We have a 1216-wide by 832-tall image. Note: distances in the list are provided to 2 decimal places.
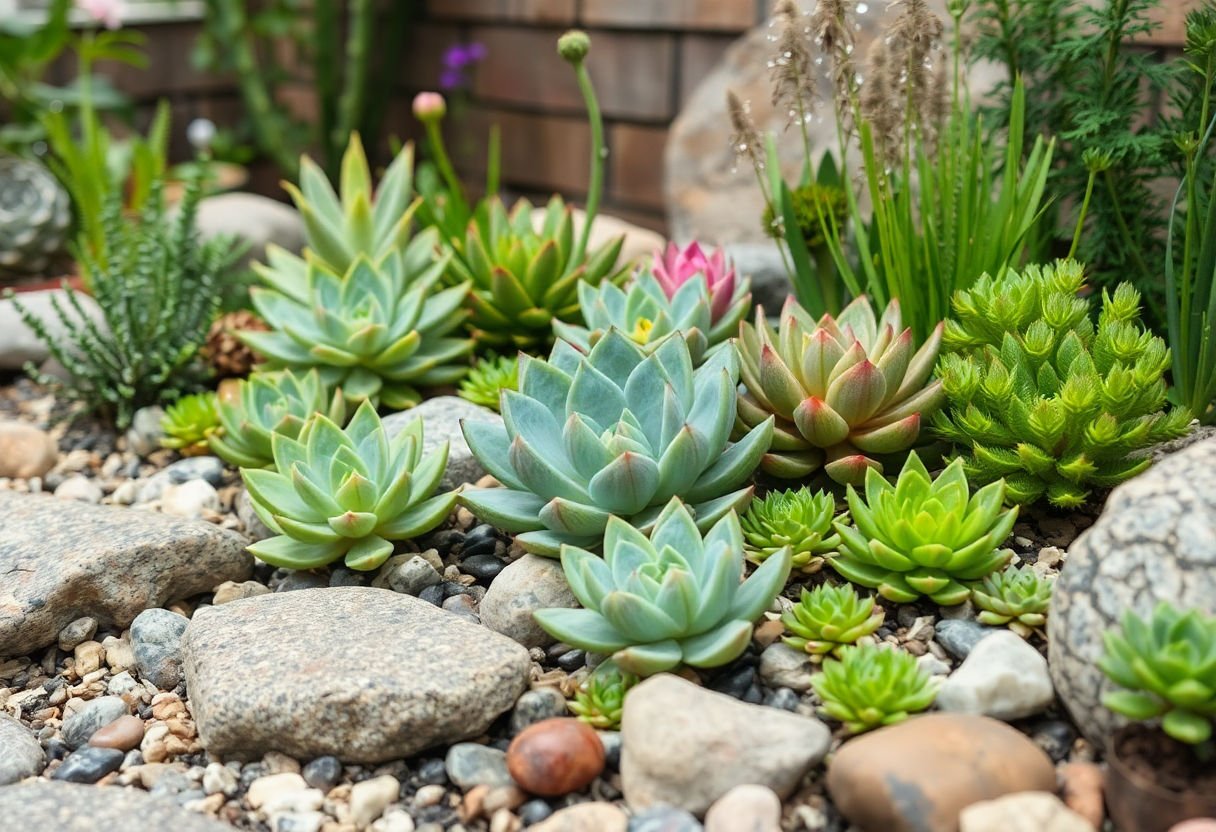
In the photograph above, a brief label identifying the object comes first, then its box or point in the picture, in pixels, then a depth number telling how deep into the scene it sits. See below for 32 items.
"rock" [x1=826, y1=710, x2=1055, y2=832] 0.95
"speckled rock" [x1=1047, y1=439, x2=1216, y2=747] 0.98
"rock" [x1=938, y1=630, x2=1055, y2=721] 1.01
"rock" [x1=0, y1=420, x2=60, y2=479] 1.38
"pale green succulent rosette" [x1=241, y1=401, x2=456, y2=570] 1.15
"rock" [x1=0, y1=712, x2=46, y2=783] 1.05
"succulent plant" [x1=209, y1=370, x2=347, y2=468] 1.28
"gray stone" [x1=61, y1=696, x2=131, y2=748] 1.09
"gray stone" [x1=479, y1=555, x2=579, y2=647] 1.11
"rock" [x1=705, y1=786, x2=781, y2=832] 0.96
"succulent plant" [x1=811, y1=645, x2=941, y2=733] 1.01
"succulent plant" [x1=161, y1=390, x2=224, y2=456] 1.38
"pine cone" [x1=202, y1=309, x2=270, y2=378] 1.47
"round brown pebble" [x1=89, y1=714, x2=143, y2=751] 1.08
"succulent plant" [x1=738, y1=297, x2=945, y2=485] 1.15
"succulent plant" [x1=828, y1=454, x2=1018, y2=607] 1.08
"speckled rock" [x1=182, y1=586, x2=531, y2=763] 1.03
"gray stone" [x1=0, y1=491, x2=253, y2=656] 1.16
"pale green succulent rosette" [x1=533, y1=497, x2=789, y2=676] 1.03
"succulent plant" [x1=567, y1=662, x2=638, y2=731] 1.04
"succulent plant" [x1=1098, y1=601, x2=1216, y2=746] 0.94
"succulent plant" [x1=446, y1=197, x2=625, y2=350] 1.39
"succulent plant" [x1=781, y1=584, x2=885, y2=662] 1.06
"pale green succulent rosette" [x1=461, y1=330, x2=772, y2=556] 1.10
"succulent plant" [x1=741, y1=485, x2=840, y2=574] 1.12
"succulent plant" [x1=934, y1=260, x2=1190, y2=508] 1.11
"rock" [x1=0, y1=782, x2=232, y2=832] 0.98
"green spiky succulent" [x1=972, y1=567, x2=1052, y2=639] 1.07
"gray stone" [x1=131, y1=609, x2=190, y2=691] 1.14
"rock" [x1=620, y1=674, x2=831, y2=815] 0.98
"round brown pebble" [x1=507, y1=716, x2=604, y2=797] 1.00
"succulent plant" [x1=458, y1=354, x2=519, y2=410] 1.34
